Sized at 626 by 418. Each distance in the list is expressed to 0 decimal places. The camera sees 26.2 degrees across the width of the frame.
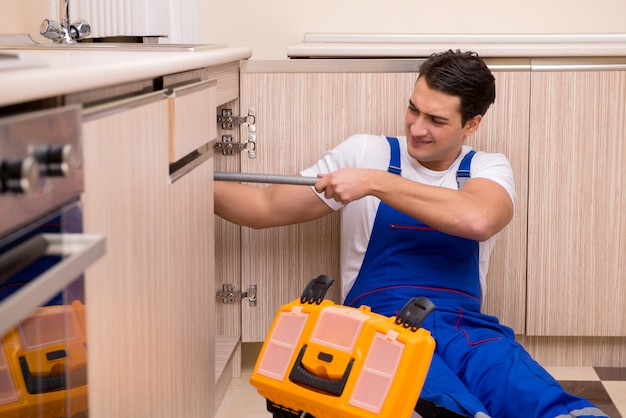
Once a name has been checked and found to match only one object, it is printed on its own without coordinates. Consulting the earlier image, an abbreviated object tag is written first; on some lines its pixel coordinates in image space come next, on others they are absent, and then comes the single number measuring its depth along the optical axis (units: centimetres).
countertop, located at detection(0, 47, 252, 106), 150
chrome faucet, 271
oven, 147
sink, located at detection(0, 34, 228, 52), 260
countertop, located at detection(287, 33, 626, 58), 302
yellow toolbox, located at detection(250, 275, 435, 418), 231
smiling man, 265
